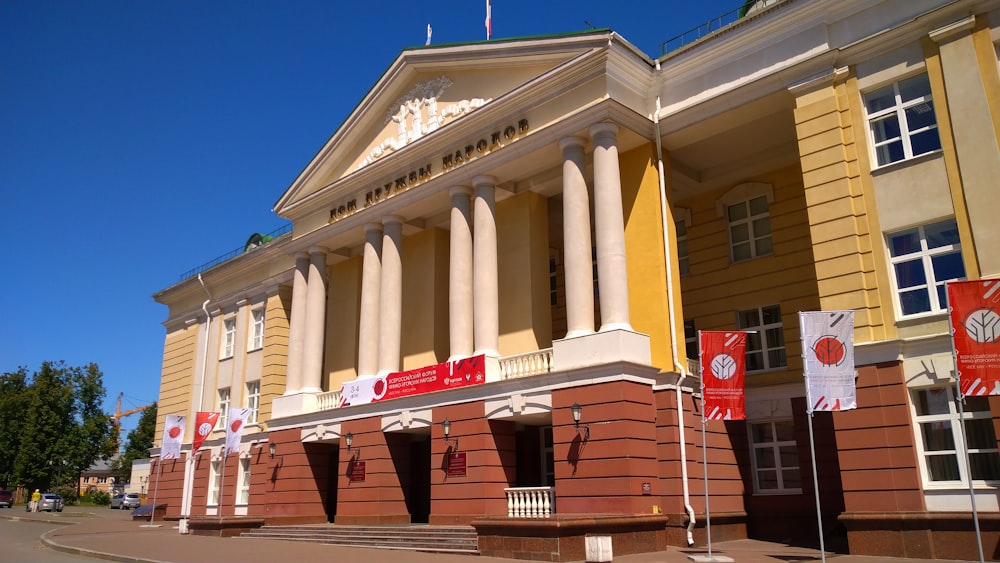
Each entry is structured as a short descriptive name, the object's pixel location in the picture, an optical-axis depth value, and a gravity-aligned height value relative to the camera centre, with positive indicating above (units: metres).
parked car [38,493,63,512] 51.16 -0.54
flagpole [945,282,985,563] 12.89 +1.98
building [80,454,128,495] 112.46 +2.57
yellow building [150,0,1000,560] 16.20 +5.74
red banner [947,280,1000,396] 12.89 +2.47
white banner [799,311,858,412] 14.38 +2.30
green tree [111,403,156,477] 90.19 +6.20
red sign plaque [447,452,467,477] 21.97 +0.73
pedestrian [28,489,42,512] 48.19 -0.26
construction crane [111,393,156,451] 151.77 +15.65
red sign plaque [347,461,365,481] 25.44 +0.67
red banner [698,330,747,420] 17.11 +2.51
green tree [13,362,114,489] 60.97 +5.03
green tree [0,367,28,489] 60.66 +5.27
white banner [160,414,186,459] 32.66 +2.42
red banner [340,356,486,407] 22.27 +3.30
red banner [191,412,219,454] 31.72 +2.60
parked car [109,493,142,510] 59.41 -0.48
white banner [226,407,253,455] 28.50 +2.44
